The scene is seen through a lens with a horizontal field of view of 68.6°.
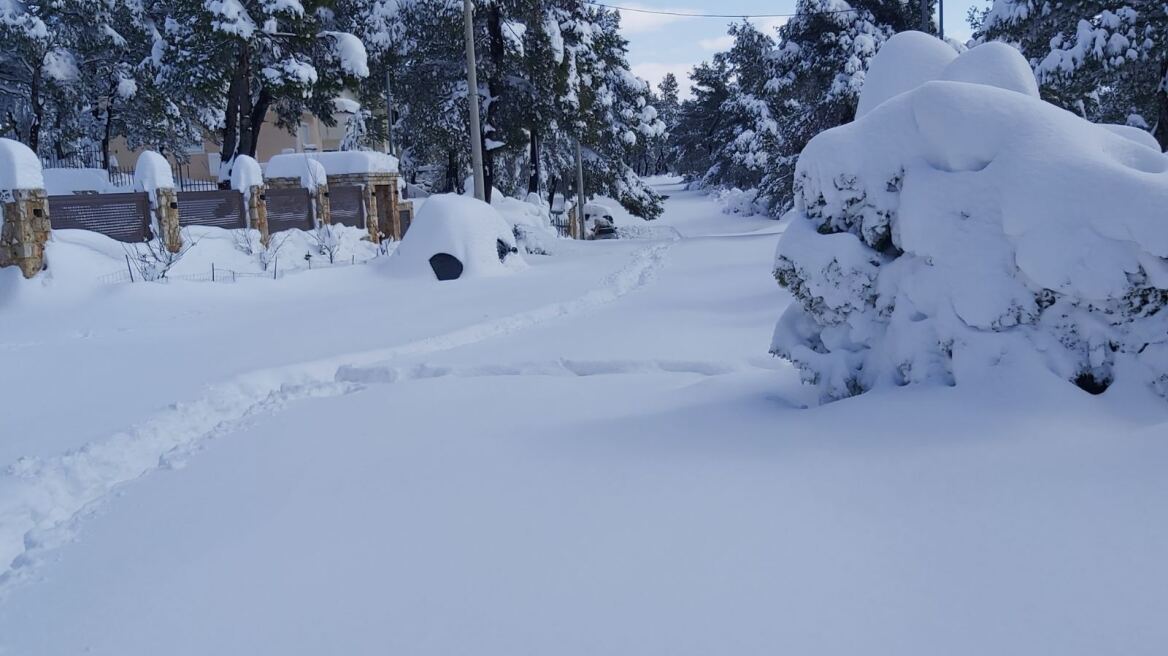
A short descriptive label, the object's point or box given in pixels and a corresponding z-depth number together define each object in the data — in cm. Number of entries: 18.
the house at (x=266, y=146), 4158
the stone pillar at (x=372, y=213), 2273
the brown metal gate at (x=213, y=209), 1800
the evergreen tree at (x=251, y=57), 2084
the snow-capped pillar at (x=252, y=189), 1903
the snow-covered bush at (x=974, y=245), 461
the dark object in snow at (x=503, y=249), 1847
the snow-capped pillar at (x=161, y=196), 1669
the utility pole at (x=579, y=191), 3503
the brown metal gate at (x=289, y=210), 1998
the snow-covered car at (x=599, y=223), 3881
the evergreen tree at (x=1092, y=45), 1504
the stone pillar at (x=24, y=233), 1380
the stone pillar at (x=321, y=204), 2095
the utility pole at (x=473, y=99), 1963
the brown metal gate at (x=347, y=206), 2200
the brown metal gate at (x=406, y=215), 2627
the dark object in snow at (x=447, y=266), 1692
